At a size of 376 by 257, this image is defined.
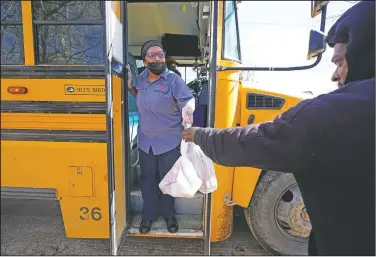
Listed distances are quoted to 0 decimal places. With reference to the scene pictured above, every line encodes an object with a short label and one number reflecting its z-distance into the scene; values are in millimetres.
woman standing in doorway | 2627
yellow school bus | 2377
